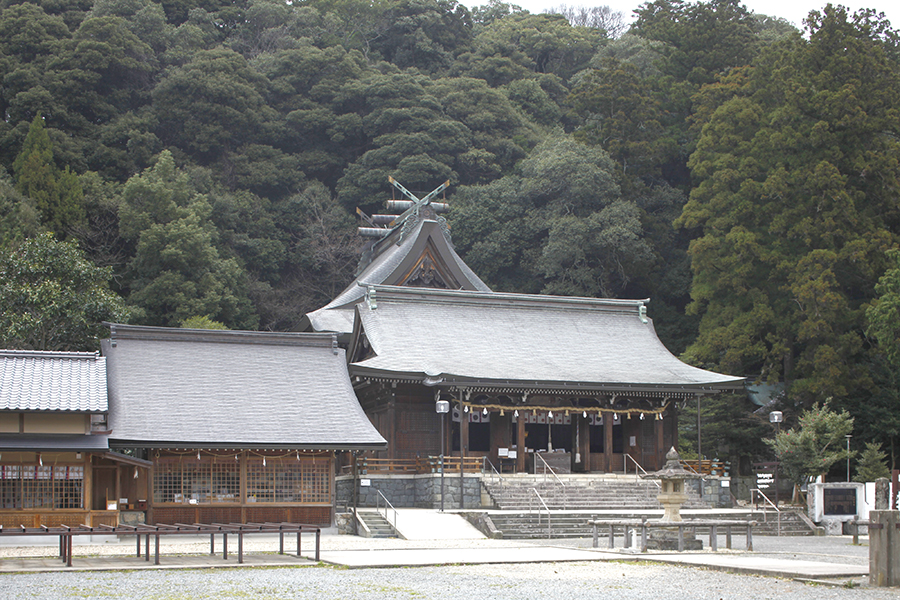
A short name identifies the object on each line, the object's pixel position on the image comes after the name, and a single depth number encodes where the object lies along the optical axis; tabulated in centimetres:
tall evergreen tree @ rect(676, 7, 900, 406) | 3522
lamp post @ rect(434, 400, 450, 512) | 2548
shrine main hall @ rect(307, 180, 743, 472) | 2827
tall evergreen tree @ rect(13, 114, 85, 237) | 4241
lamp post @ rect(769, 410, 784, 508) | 2609
